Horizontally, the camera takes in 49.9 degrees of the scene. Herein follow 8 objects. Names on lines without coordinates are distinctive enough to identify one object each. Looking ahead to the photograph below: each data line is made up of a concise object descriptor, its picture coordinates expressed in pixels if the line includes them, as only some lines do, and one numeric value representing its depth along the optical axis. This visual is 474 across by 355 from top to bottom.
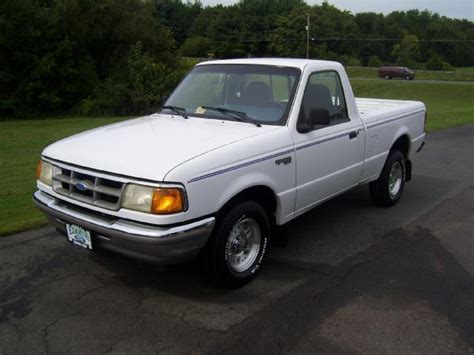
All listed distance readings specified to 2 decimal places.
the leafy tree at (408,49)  97.44
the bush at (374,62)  90.49
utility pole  84.78
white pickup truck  3.67
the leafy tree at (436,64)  86.16
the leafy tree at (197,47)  108.75
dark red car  63.44
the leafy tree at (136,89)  44.84
